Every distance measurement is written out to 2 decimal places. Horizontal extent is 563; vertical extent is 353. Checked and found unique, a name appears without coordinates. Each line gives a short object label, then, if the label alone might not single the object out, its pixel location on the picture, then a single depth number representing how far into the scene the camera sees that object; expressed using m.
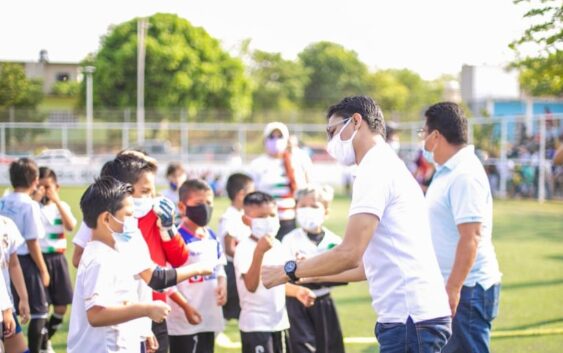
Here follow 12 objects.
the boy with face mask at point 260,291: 5.44
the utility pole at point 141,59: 43.00
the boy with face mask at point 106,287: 3.90
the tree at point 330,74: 88.81
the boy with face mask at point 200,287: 5.54
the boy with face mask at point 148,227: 5.01
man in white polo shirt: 3.60
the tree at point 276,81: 78.50
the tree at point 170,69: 44.69
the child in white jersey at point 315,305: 5.86
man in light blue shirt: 4.57
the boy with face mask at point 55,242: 7.35
